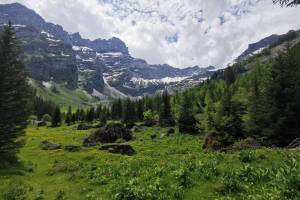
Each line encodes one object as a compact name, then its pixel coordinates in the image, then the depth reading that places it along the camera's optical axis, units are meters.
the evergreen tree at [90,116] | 67.52
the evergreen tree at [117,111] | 70.66
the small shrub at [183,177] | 7.85
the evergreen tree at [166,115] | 48.26
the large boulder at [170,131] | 36.63
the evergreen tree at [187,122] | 37.60
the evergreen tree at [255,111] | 22.83
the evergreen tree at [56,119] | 61.38
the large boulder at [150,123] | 49.04
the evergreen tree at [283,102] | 20.82
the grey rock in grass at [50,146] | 26.67
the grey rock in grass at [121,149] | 23.47
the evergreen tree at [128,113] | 59.83
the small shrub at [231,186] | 6.95
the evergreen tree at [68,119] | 65.17
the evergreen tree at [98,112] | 73.71
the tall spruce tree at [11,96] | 17.99
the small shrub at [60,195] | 9.26
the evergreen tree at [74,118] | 67.22
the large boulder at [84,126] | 49.76
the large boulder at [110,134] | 32.86
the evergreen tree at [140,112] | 62.62
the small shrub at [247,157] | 8.89
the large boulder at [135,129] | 42.32
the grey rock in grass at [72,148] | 24.57
